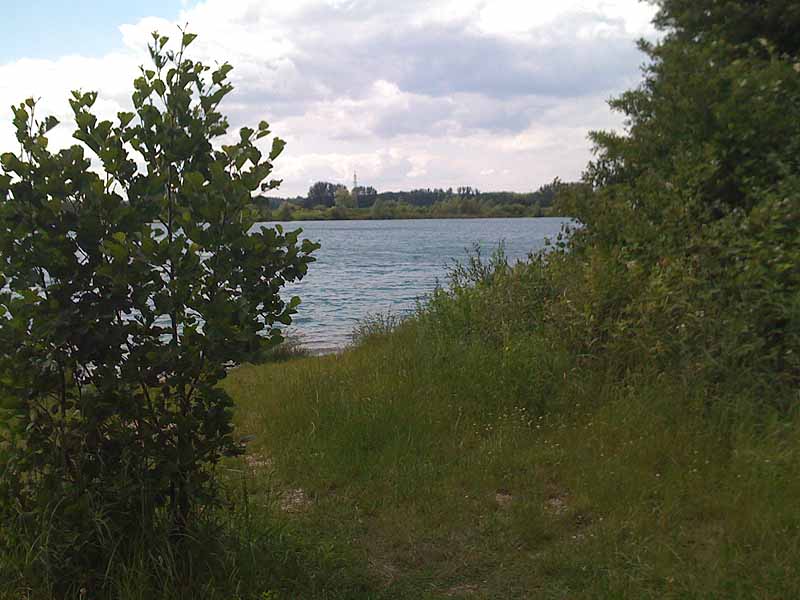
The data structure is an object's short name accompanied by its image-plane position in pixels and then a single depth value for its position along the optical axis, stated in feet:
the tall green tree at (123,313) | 10.24
